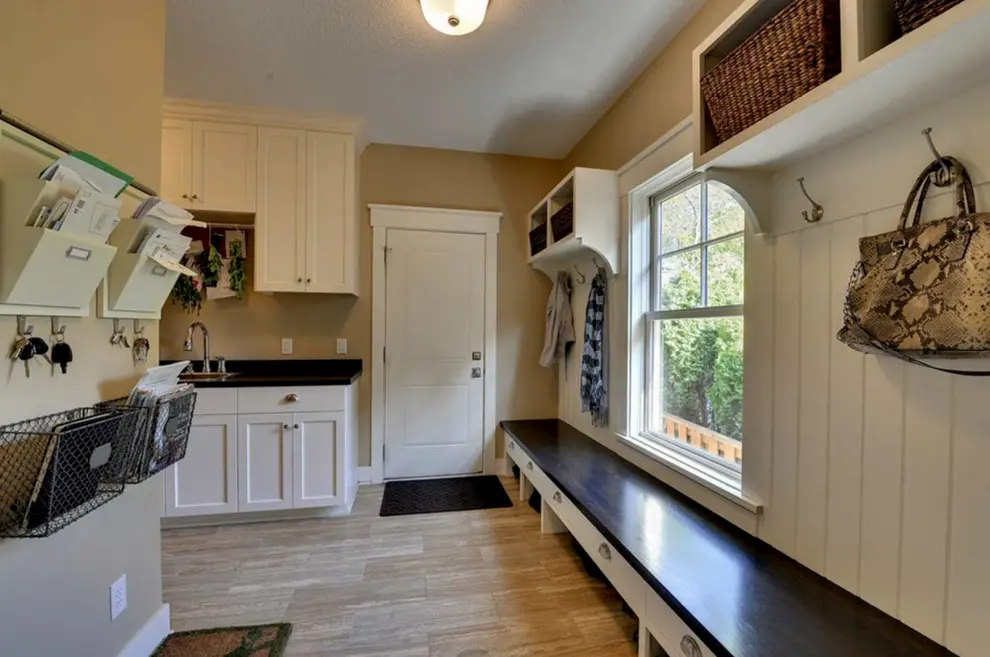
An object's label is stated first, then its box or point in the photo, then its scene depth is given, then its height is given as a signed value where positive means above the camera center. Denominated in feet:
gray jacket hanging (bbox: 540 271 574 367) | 10.28 +0.00
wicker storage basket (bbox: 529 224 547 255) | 10.02 +2.15
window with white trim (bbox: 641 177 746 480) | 5.72 -0.03
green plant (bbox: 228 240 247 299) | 9.47 +1.26
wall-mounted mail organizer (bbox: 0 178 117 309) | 3.09 +0.58
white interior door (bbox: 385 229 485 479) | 10.73 -0.81
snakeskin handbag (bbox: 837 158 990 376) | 2.75 +0.30
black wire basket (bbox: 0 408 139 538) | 3.18 -1.23
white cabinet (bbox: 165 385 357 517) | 8.15 -2.76
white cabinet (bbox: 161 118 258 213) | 8.72 +3.37
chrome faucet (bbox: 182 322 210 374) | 9.31 -0.50
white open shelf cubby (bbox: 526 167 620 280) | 7.97 +2.16
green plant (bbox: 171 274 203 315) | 9.19 +0.66
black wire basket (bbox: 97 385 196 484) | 4.26 -1.27
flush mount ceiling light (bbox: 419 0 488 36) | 5.51 +4.24
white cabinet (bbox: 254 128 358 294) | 9.05 +2.45
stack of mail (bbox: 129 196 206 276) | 4.41 +0.98
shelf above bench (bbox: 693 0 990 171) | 2.47 +1.74
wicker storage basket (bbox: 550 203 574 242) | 8.33 +2.17
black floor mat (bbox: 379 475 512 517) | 9.21 -4.12
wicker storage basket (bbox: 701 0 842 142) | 3.22 +2.28
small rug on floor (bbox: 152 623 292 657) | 5.14 -4.13
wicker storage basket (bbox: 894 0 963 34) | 2.47 +1.97
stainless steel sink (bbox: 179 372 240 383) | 8.54 -1.18
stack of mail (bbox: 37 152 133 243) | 3.19 +1.02
